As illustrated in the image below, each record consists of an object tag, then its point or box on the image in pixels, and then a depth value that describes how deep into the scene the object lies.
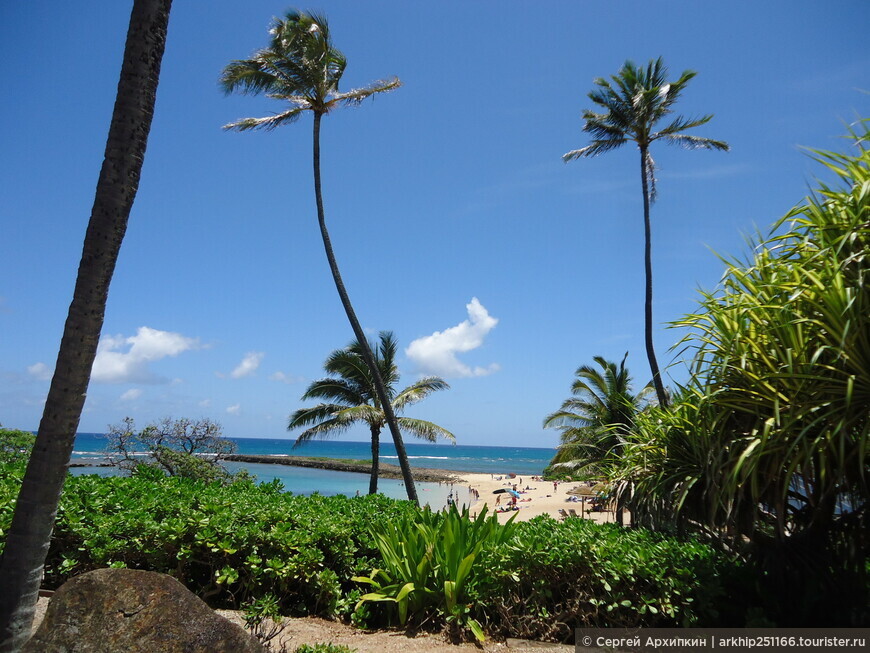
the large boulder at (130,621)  3.10
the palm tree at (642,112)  16.45
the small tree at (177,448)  13.73
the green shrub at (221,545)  4.89
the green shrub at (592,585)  4.61
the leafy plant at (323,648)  3.73
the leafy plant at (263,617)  4.11
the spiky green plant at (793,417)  3.93
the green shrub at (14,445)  10.77
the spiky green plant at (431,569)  4.87
